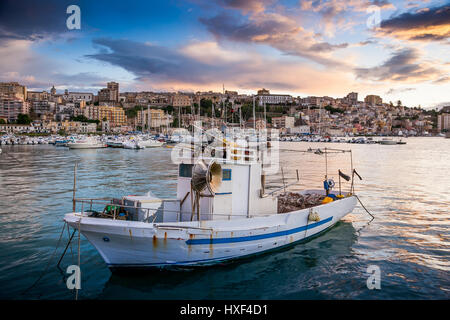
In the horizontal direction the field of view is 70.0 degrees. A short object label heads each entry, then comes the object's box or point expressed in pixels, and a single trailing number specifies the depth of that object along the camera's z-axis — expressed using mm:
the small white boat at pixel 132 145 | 59438
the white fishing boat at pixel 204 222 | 7055
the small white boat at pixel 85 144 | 56281
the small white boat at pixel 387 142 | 91062
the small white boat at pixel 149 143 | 62062
